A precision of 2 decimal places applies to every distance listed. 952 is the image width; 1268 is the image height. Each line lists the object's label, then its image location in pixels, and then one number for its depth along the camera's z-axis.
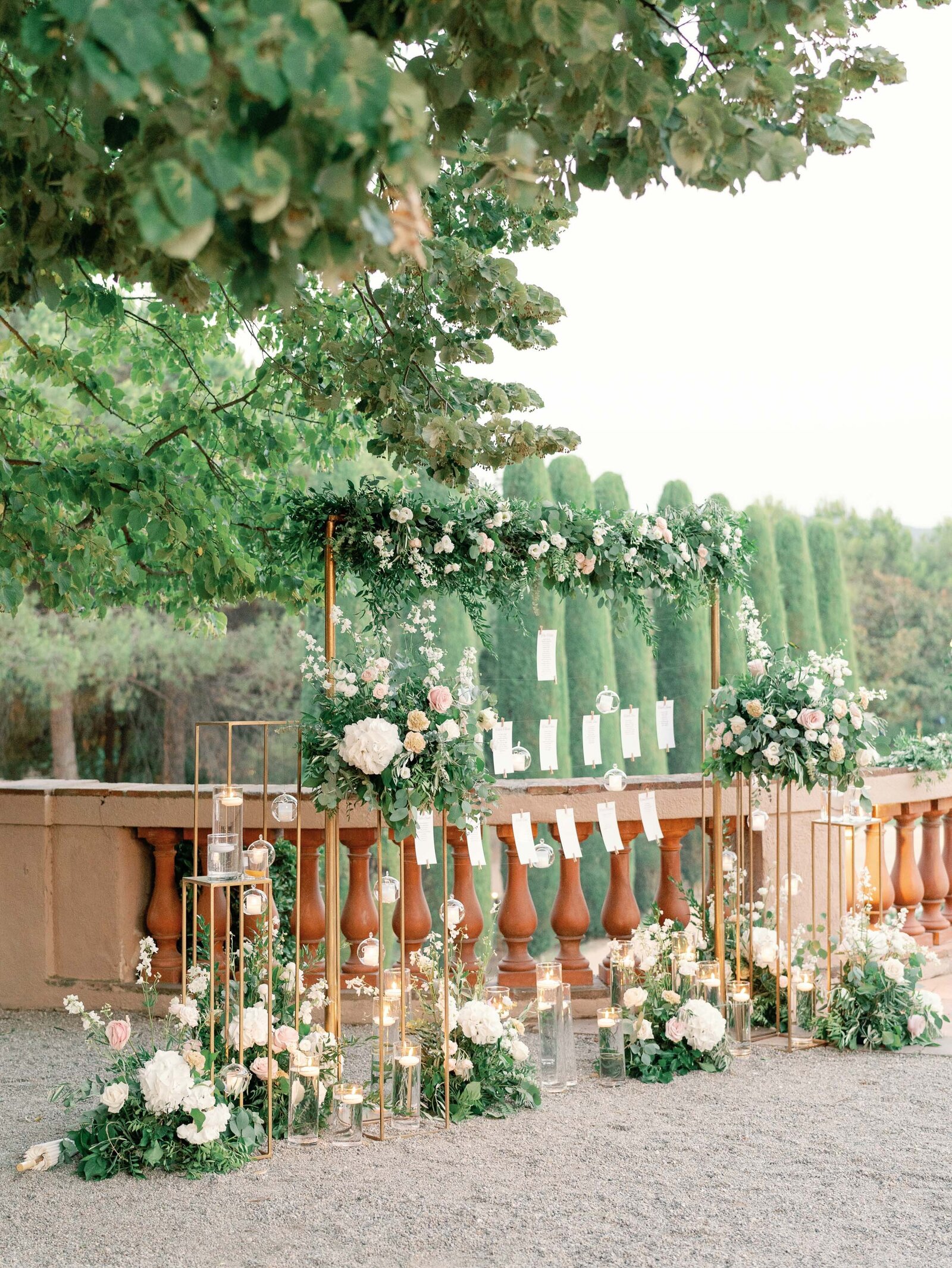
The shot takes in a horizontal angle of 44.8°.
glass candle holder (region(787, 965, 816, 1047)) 4.99
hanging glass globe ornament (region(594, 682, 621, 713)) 4.61
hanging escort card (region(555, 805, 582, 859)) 5.03
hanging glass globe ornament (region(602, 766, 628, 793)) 4.87
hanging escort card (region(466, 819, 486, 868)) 4.55
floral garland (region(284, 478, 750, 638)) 4.34
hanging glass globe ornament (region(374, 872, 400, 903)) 4.17
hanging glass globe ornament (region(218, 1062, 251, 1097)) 3.78
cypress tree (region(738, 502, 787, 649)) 15.52
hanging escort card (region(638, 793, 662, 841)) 5.15
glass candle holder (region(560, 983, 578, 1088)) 4.40
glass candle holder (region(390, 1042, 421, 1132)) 3.96
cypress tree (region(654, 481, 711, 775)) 15.12
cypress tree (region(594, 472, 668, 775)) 14.73
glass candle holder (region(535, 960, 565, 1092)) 4.33
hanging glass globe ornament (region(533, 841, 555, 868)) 4.61
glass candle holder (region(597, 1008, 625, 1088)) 4.49
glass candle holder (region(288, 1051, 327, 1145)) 3.88
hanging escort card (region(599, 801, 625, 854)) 5.03
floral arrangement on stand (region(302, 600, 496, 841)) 3.86
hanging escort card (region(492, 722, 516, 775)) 4.32
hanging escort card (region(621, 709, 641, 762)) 4.72
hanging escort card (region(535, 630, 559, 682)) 4.59
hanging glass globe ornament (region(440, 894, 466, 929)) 4.13
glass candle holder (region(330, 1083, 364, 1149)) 3.90
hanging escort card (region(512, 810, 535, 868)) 4.83
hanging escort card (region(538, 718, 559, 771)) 4.56
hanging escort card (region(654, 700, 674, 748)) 4.81
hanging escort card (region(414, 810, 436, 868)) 4.22
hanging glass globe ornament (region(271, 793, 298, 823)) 4.01
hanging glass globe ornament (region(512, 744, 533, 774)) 4.33
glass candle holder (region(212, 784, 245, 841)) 3.81
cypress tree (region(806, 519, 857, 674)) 16.72
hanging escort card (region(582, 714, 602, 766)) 4.66
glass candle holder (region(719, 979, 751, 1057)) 4.81
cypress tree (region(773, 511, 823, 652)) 16.31
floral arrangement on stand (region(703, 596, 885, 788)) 4.66
